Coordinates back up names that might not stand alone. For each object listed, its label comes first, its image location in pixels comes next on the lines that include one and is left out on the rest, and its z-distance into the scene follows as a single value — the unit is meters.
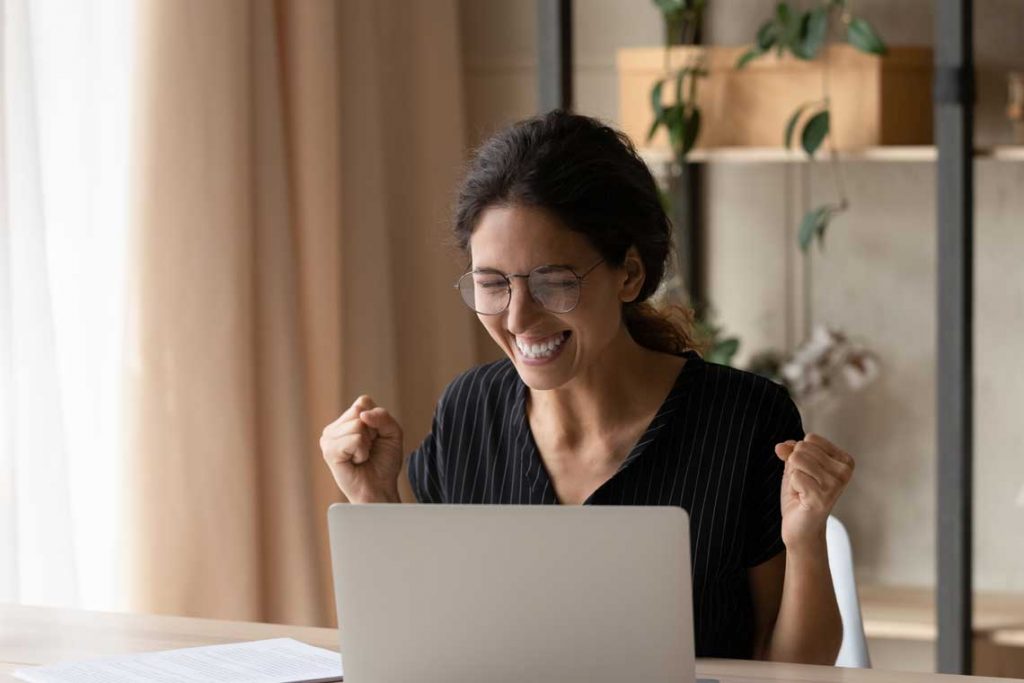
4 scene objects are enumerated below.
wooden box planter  4.16
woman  3.10
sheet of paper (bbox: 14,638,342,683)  2.95
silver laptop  2.73
